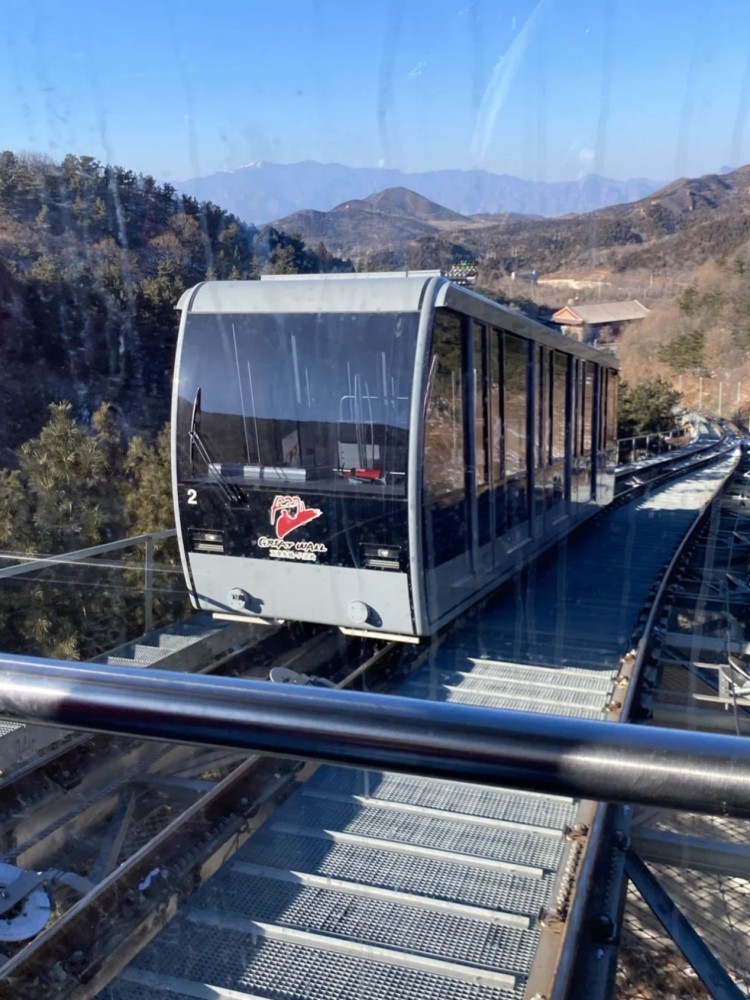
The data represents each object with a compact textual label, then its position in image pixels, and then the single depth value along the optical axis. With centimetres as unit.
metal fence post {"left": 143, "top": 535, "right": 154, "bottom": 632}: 776
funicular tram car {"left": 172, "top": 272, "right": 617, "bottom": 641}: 604
